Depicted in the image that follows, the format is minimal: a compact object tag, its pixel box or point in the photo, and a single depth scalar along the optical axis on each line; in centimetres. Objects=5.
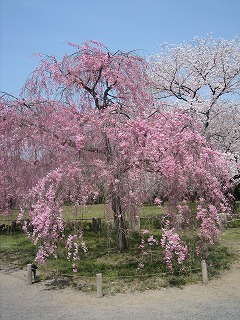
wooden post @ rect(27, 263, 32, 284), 795
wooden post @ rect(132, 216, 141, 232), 835
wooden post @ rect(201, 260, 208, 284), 739
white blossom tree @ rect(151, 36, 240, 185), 1680
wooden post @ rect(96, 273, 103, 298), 685
